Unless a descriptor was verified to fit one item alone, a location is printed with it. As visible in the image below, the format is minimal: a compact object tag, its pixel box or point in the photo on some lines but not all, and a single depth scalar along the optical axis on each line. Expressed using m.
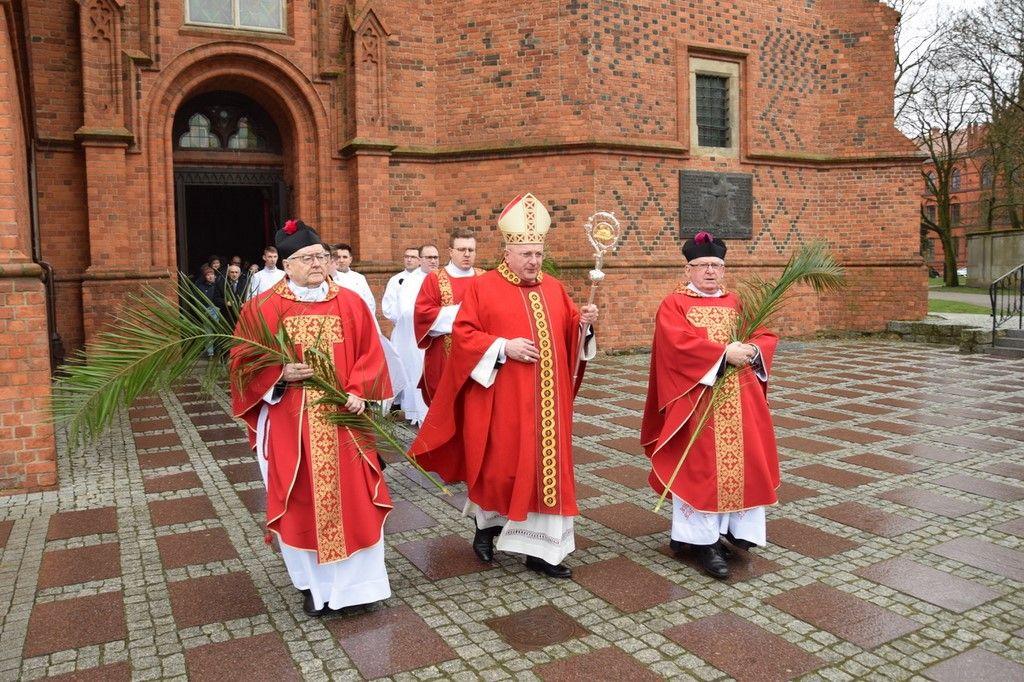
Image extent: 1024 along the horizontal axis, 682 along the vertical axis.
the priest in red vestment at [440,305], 6.52
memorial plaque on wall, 15.13
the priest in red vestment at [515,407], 4.64
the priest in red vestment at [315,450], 4.10
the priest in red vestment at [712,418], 4.75
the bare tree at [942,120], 32.47
